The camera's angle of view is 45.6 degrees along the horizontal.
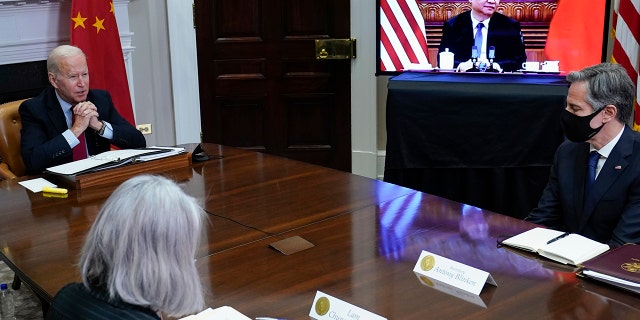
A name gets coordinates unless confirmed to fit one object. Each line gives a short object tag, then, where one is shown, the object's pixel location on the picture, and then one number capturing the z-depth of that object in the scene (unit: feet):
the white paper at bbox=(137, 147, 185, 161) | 10.13
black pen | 7.09
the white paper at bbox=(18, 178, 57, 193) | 9.46
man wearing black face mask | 8.49
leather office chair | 11.17
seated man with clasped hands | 10.61
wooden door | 17.20
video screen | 14.16
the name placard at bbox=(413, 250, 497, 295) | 6.24
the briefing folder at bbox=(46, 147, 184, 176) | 9.59
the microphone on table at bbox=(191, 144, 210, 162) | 10.67
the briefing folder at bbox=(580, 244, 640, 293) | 6.13
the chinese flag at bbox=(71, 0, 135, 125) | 15.08
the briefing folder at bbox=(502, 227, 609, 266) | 6.75
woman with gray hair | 4.64
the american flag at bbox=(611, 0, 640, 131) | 13.33
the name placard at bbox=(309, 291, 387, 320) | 5.70
